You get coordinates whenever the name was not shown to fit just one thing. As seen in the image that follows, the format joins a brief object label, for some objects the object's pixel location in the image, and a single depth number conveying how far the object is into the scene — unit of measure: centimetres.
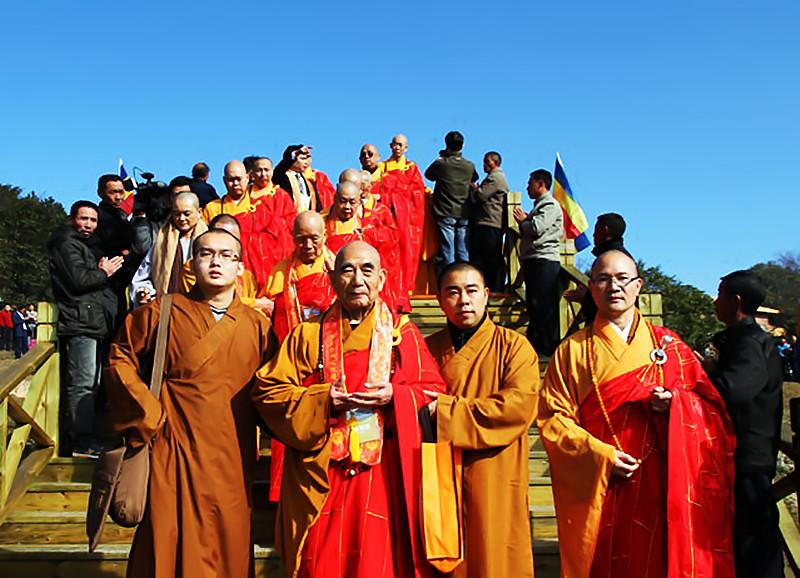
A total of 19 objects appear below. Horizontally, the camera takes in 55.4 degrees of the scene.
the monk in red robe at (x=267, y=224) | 747
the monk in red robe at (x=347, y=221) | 668
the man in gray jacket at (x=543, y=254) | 736
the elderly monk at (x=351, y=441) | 335
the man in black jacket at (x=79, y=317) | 575
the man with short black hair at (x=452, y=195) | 1002
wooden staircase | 457
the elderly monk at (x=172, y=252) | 561
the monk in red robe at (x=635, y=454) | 343
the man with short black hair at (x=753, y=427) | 357
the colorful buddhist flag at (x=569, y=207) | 953
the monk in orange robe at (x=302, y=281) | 512
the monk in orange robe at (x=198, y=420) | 340
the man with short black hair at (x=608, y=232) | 481
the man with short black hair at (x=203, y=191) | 841
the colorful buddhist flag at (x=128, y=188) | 836
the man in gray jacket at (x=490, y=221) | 980
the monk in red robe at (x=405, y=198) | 1029
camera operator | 644
